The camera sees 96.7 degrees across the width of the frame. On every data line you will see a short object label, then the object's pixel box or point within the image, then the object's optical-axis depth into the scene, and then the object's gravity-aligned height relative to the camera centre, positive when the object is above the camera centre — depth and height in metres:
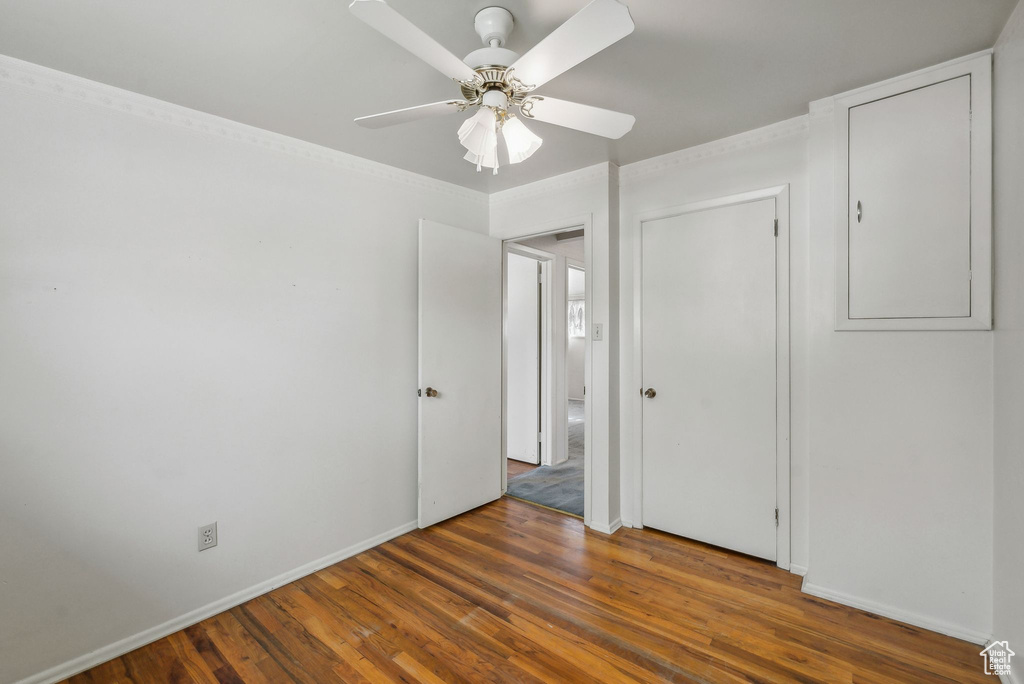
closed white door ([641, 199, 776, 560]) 2.56 -0.22
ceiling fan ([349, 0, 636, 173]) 1.18 +0.83
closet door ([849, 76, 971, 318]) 1.90 +0.59
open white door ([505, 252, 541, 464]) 4.55 -0.20
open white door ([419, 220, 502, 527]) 3.06 -0.23
